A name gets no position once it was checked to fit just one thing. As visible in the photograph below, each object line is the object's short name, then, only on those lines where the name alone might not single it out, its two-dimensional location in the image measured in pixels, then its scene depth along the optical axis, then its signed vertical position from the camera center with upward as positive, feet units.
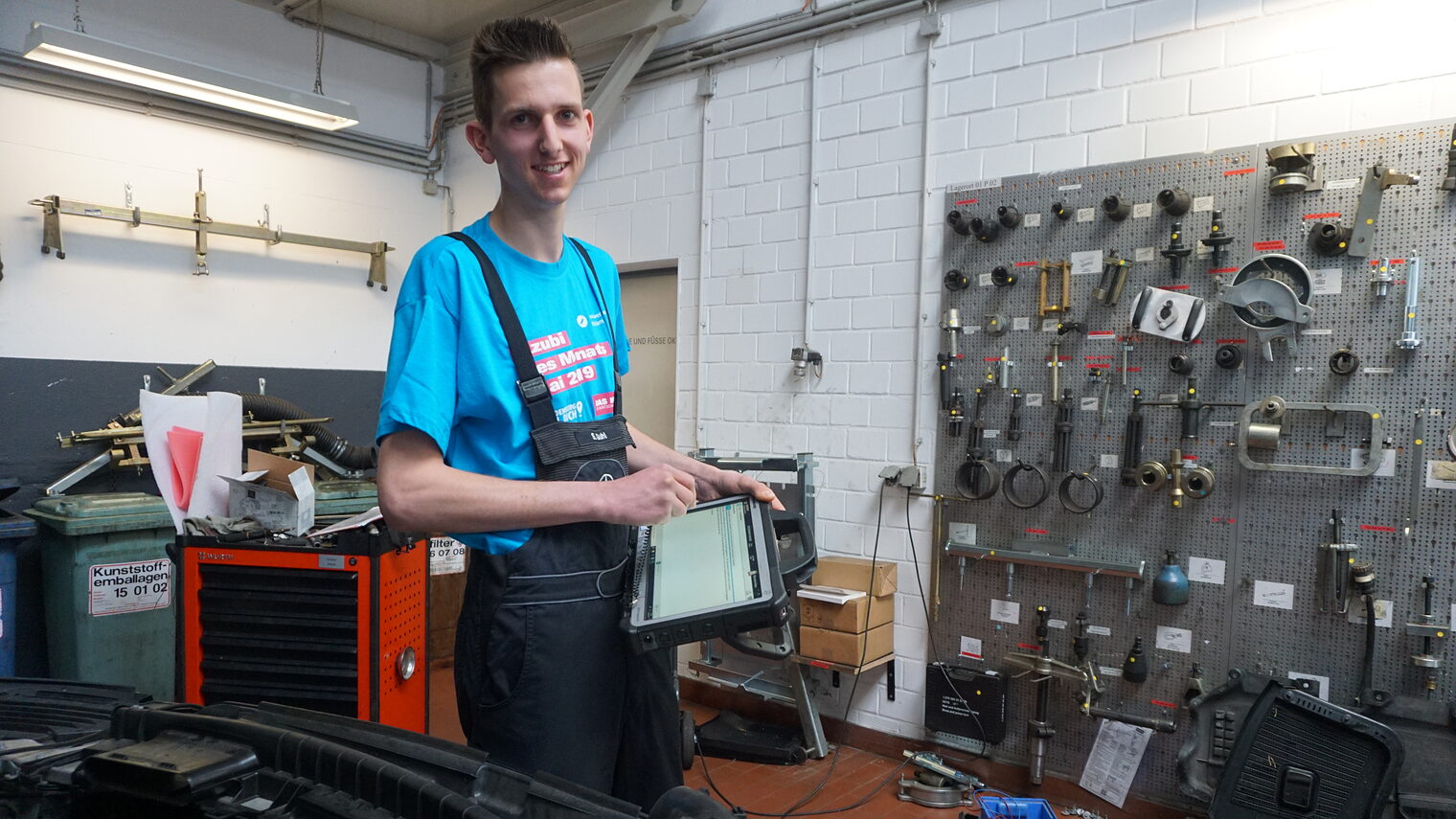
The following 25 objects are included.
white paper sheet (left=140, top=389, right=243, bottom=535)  9.50 -0.76
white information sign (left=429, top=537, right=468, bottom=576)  12.23 -2.60
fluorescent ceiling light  11.00 +4.12
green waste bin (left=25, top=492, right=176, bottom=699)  10.53 -2.80
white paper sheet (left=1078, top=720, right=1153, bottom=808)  9.67 -4.15
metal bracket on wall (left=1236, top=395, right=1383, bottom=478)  8.46 -0.25
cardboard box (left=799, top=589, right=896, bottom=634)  10.73 -2.84
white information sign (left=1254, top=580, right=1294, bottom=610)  8.87 -2.00
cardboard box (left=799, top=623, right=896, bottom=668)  10.71 -3.25
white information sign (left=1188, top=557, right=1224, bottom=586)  9.29 -1.84
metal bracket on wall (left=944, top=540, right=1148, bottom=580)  9.57 -1.93
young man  3.59 -0.38
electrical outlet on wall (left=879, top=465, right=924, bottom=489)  11.22 -1.12
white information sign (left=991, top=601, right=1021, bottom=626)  10.61 -2.71
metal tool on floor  10.11 -4.73
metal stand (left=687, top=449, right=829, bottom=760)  10.93 -3.98
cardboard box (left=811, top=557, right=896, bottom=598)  11.05 -2.45
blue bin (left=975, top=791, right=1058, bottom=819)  8.87 -4.31
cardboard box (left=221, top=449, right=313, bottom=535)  8.45 -1.27
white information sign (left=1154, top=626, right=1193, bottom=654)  9.46 -2.67
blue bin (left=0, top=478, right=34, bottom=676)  9.82 -2.40
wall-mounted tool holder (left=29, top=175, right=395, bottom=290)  12.55 +2.36
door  14.73 +0.59
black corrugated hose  13.76 -1.05
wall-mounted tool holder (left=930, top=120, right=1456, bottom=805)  8.34 -0.32
